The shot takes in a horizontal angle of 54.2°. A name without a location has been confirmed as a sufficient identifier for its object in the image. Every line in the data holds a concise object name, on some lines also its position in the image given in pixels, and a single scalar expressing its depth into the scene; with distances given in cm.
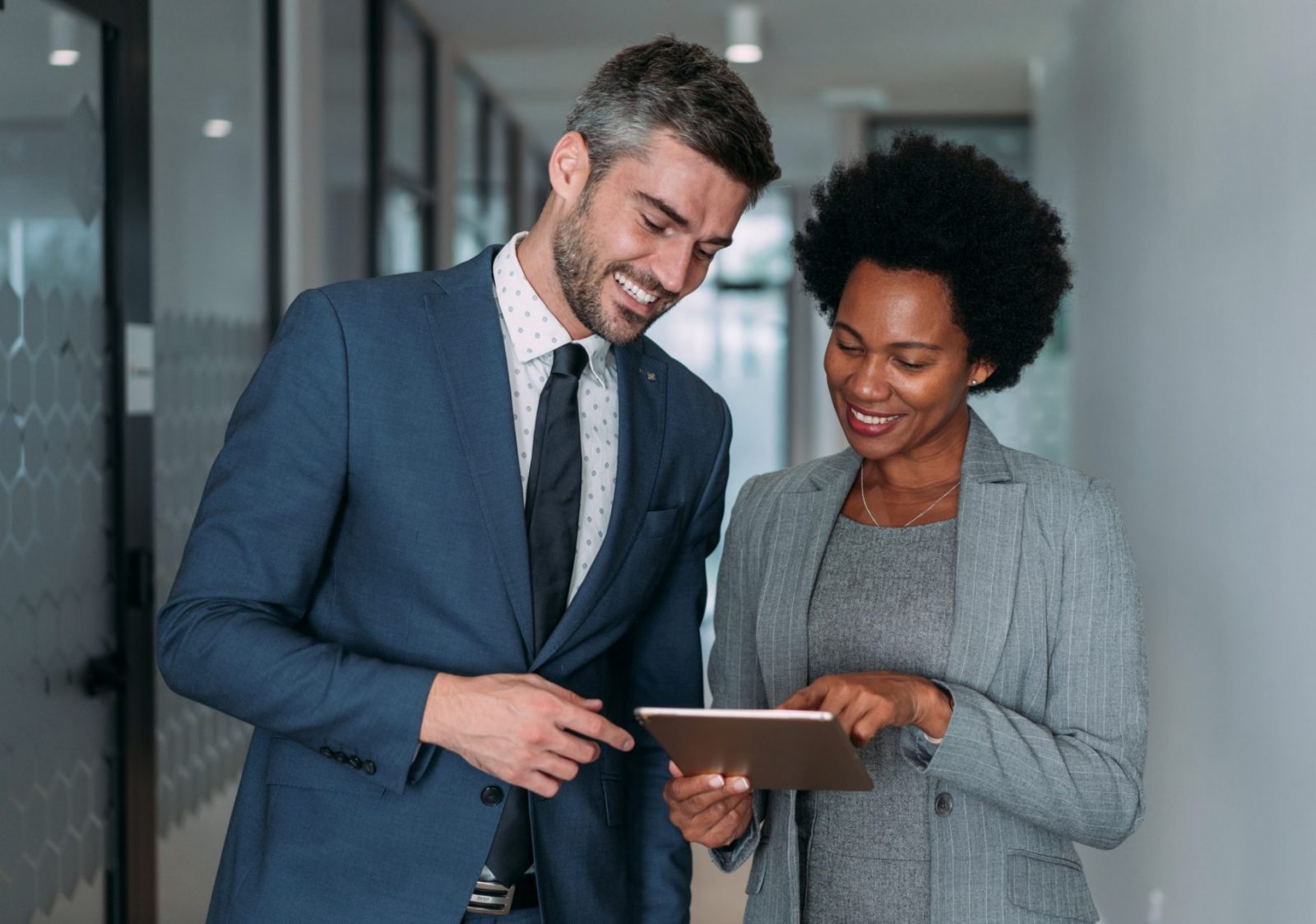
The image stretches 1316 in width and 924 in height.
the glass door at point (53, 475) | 243
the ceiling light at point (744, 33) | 570
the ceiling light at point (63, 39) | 259
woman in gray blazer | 155
